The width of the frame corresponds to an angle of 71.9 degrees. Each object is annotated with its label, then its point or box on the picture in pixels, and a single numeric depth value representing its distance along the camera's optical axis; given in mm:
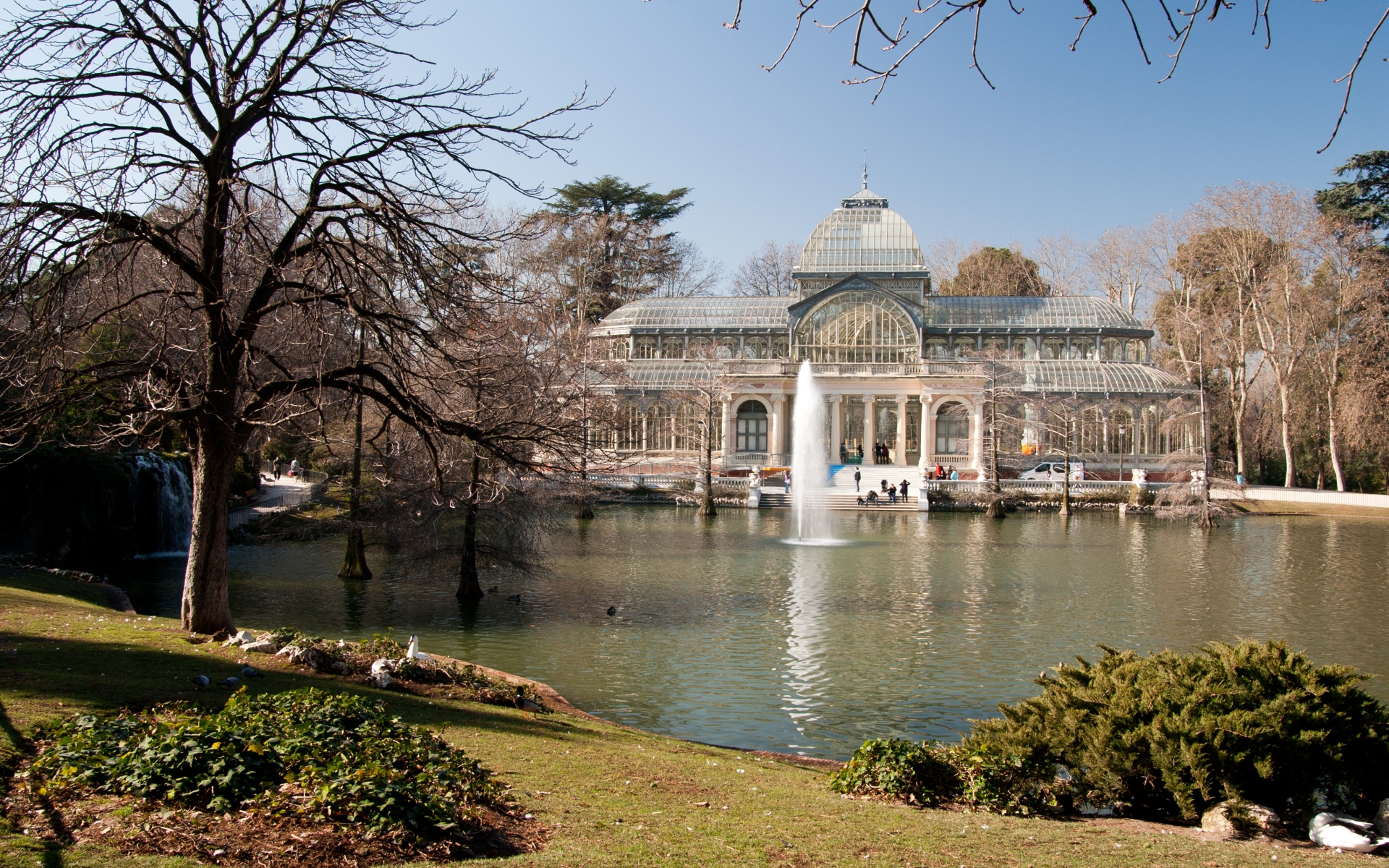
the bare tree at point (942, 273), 76062
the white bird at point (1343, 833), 6520
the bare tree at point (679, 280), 66750
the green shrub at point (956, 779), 7512
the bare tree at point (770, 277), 75875
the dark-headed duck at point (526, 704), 9961
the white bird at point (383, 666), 9547
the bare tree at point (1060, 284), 70312
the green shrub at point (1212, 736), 7172
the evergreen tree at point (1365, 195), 45688
